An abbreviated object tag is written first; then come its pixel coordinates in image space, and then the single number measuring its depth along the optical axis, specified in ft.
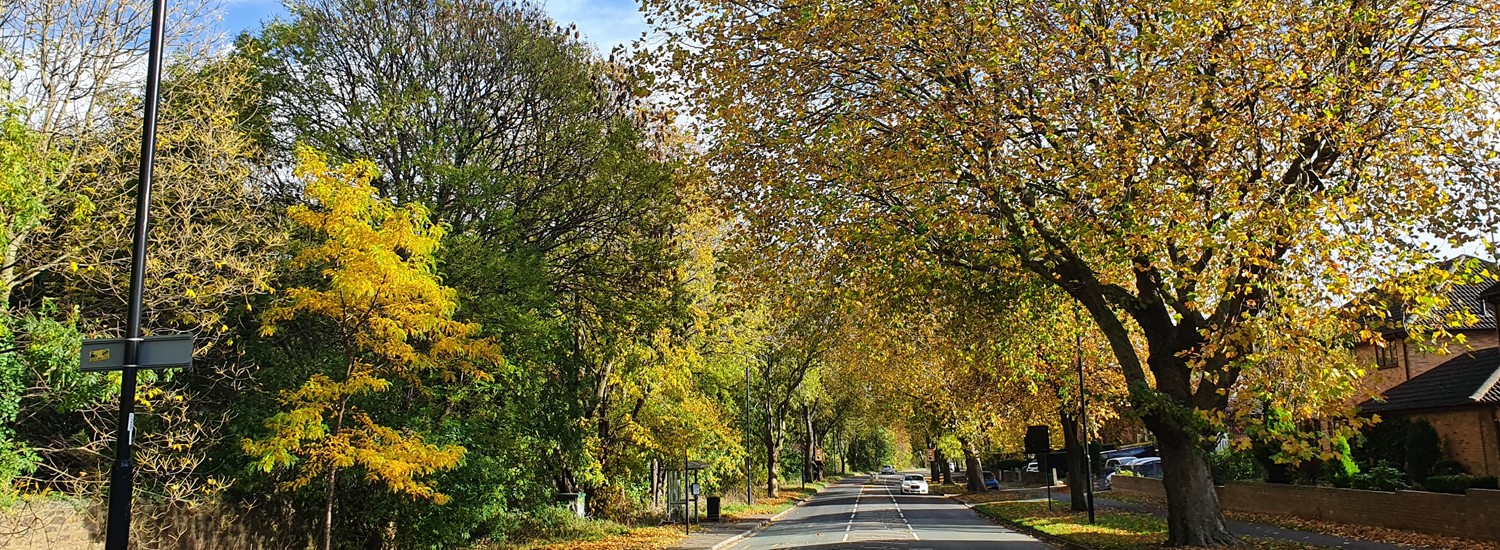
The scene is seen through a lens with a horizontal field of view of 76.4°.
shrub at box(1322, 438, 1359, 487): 79.61
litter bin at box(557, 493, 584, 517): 87.82
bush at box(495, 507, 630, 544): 77.71
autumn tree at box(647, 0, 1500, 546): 38.45
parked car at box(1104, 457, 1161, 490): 155.06
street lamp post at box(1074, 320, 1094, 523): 84.34
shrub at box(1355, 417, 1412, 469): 101.14
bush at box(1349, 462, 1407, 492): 71.15
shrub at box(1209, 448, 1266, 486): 109.40
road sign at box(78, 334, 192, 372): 28.22
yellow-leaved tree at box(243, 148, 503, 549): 46.42
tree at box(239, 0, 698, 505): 67.10
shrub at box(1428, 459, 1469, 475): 90.33
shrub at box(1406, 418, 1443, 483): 94.58
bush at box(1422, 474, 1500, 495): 71.33
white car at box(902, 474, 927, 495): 181.57
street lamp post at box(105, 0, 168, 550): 26.84
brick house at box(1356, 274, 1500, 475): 91.40
